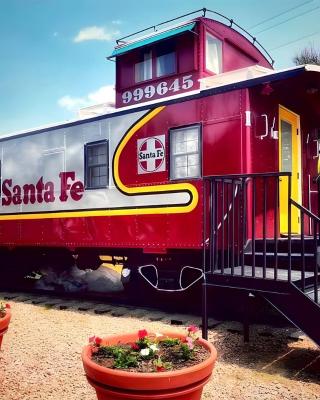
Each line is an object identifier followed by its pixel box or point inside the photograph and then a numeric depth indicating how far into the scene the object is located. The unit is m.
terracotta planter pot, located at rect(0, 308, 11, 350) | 4.27
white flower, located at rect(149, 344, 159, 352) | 2.91
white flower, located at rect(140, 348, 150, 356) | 2.85
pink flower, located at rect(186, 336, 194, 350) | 3.02
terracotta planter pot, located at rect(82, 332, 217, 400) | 2.55
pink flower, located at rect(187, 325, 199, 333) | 3.26
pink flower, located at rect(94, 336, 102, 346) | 3.11
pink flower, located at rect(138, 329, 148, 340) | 3.08
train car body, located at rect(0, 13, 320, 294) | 6.57
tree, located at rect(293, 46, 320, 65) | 25.83
